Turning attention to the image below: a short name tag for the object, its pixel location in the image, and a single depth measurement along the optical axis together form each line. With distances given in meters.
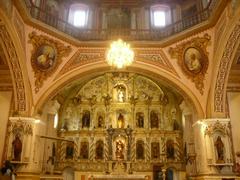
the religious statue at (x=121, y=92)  20.73
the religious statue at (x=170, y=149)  19.27
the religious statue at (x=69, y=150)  19.38
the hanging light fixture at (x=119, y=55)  10.85
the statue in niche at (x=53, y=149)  18.23
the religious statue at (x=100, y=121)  20.11
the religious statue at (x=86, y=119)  20.17
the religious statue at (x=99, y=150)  19.33
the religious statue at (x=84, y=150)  19.30
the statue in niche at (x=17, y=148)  13.52
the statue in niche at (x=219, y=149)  13.33
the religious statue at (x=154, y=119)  20.12
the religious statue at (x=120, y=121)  19.88
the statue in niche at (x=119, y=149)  18.97
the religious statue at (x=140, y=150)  19.27
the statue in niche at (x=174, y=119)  19.81
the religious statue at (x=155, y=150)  19.30
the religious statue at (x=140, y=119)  20.11
